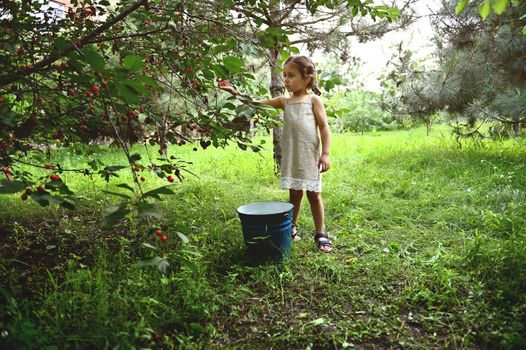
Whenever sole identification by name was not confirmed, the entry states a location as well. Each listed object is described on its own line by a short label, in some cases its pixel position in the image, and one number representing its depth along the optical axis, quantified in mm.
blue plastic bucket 2094
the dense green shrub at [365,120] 12422
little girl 2465
